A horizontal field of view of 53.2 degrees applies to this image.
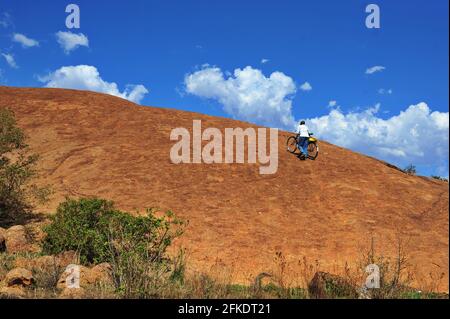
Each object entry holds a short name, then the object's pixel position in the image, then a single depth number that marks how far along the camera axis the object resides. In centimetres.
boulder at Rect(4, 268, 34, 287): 883
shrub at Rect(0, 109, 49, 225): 1553
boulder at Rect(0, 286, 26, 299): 770
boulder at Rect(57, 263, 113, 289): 872
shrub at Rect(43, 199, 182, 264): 1132
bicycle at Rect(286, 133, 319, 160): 2130
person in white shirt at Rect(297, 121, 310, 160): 2053
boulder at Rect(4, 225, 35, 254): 1320
